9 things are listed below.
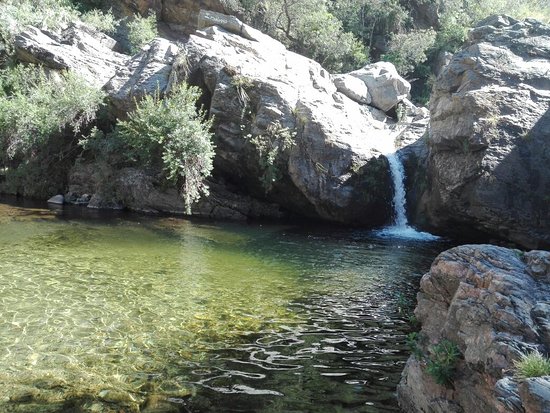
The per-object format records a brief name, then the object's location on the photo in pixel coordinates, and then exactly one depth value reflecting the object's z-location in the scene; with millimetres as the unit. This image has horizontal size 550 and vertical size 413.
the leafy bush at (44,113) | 22797
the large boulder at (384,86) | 27500
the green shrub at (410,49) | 33156
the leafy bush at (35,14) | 27844
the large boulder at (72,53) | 25812
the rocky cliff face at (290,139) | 19547
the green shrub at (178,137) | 19609
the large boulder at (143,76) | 22359
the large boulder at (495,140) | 14832
